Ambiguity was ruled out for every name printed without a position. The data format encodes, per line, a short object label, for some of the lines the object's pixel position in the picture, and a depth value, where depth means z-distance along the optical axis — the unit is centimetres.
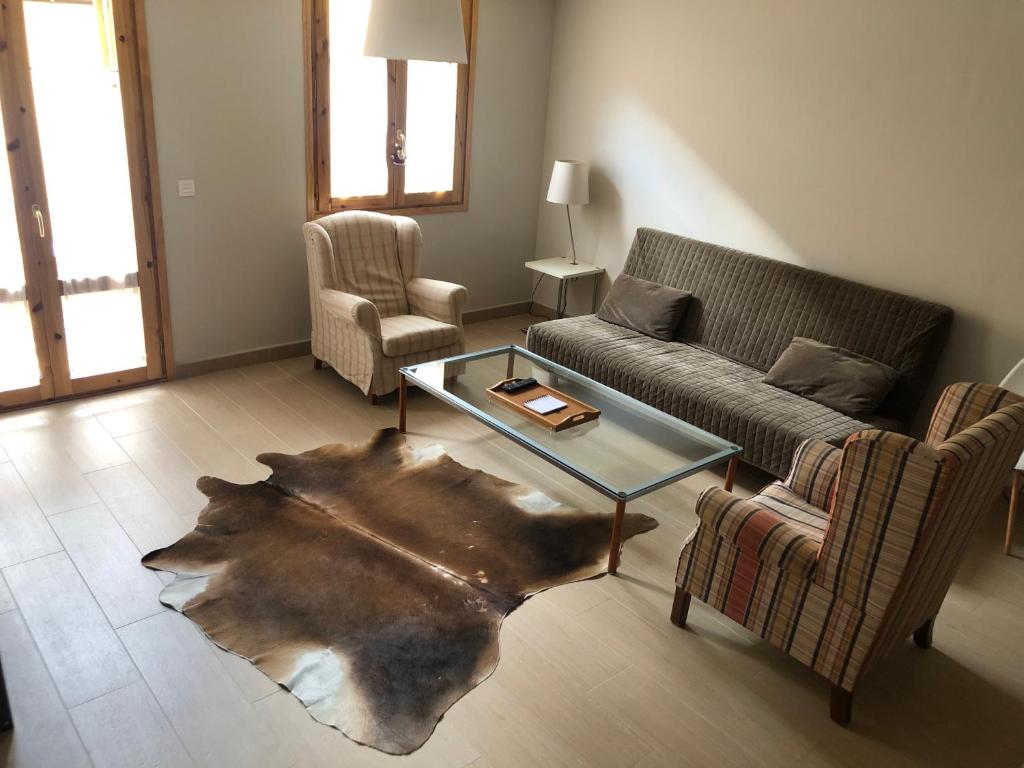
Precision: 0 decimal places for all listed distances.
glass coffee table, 330
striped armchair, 224
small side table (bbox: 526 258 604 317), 570
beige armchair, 453
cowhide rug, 265
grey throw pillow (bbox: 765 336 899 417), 401
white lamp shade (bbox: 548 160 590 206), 553
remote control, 397
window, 482
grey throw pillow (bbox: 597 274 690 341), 492
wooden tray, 369
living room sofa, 395
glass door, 393
